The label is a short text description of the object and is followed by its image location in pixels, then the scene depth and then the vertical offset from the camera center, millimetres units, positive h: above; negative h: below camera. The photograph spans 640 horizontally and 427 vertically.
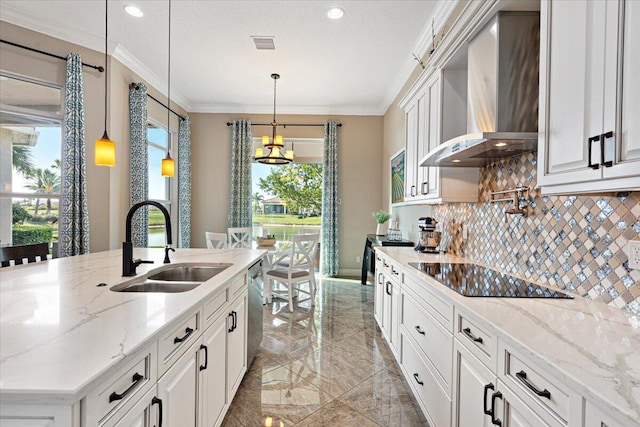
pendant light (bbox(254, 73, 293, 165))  4434 +798
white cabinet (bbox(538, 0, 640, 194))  945 +396
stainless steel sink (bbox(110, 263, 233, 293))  1690 -424
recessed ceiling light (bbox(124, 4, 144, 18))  3033 +1927
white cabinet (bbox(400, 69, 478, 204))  2352 +640
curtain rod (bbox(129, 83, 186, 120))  4152 +1639
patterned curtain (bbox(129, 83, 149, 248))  4121 +645
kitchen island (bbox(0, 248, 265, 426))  673 -365
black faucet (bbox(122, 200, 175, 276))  1695 -246
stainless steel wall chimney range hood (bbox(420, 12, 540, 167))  1673 +689
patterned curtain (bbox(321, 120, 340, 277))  5859 +132
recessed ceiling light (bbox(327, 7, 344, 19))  3025 +1917
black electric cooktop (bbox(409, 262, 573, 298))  1467 -384
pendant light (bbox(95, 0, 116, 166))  2568 +458
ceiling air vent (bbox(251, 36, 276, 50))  3567 +1928
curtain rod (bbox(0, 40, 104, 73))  3171 +1629
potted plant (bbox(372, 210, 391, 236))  5129 -137
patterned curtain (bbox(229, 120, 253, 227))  5859 +652
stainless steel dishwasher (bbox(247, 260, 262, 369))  2393 -817
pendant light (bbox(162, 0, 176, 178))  3480 +459
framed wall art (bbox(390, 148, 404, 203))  4516 +505
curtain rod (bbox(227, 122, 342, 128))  5977 +1616
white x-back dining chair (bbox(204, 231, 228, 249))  4191 -385
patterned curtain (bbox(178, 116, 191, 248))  5664 +553
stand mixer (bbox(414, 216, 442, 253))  2969 -239
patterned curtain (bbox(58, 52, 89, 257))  3383 +375
